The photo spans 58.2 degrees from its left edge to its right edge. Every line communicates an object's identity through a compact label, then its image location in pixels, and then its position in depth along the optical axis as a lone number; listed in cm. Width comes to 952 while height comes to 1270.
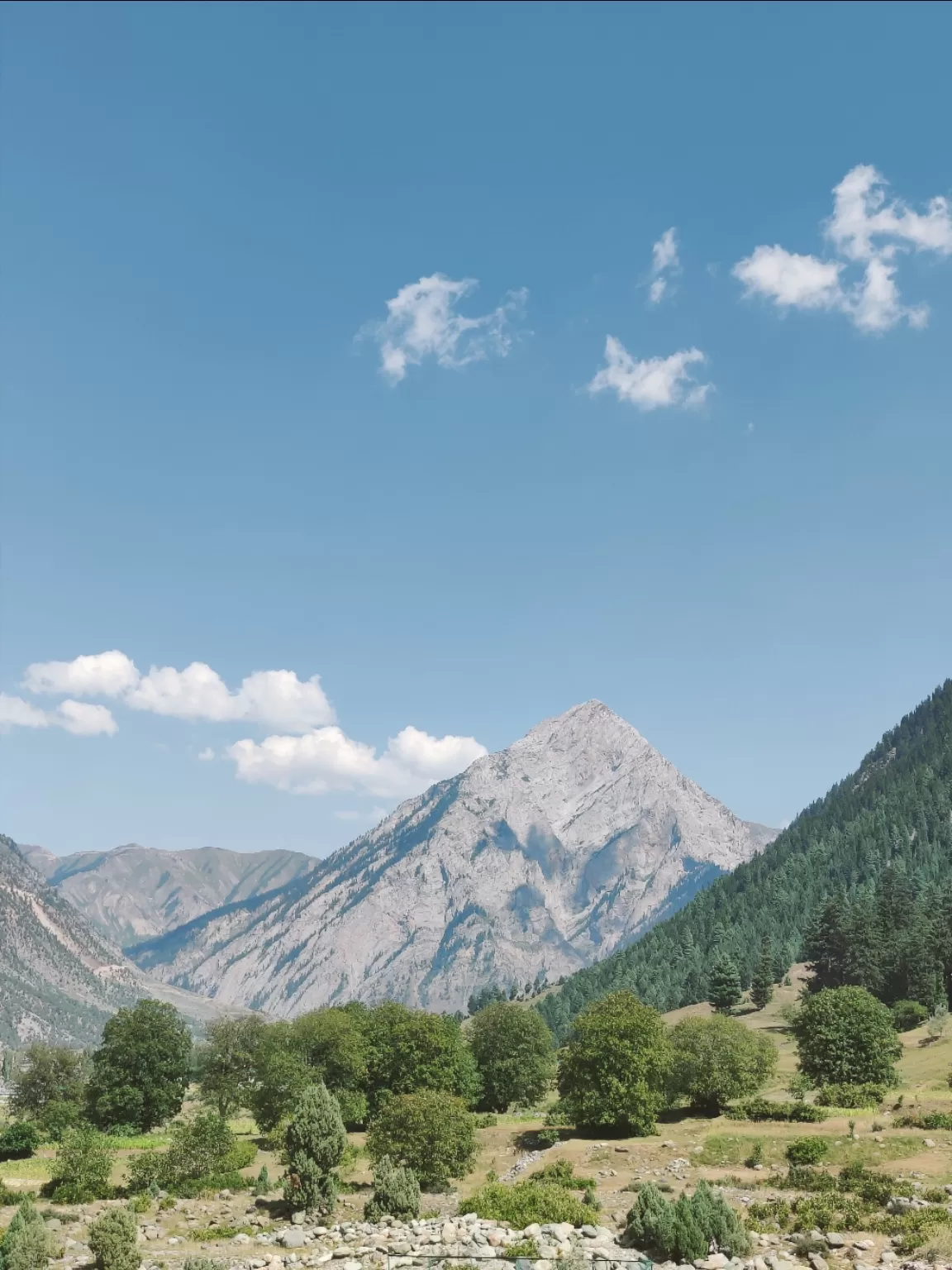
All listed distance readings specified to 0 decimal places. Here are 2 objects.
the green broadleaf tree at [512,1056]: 9188
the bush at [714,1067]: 6756
